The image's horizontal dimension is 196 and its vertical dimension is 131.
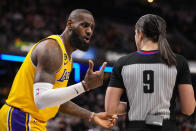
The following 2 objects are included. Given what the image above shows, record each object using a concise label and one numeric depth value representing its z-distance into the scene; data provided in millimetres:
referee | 4051
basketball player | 5117
